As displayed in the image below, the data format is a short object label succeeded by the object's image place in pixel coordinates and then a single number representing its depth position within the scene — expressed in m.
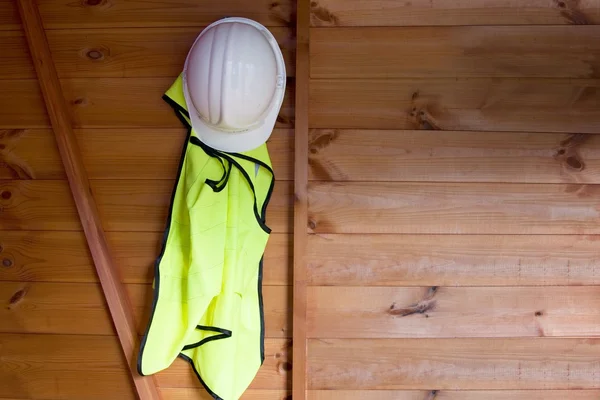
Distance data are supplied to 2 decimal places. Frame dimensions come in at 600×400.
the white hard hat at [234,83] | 1.24
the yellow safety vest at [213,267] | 1.31
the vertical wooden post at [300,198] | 1.34
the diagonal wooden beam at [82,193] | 1.37
